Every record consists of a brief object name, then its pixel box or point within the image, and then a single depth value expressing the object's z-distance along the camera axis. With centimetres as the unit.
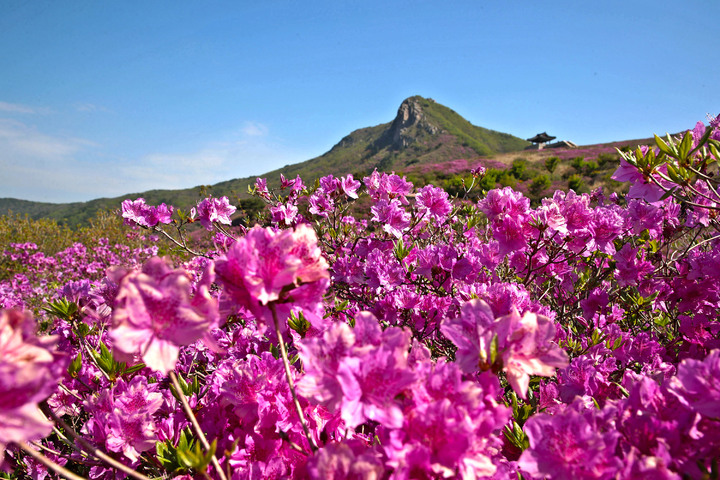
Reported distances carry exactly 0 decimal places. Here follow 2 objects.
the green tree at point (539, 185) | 2150
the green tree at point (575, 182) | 2022
